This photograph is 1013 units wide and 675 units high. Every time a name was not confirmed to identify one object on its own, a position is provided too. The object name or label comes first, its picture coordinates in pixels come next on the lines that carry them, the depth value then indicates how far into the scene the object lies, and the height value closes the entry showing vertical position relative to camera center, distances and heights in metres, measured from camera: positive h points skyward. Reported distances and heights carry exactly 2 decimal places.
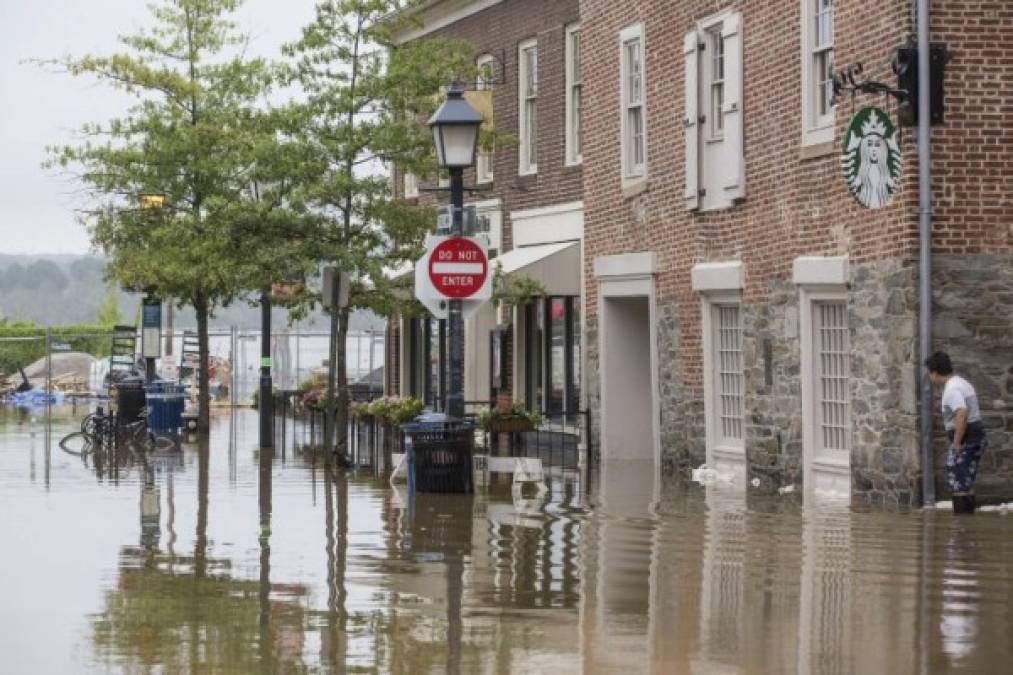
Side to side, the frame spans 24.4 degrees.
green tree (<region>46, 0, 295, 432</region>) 39.31 +4.05
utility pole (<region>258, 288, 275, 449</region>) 35.50 +0.02
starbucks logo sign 21.92 +2.20
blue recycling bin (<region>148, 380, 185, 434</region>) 37.16 -0.33
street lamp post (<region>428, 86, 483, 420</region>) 23.16 +2.40
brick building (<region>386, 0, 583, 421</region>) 35.16 +3.15
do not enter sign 23.06 +1.22
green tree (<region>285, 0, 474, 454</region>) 31.77 +3.49
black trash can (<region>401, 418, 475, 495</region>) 23.55 -0.70
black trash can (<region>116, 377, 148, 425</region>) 37.59 -0.16
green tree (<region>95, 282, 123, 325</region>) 100.76 +3.46
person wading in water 20.73 -0.35
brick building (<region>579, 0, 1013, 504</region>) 21.81 +1.56
